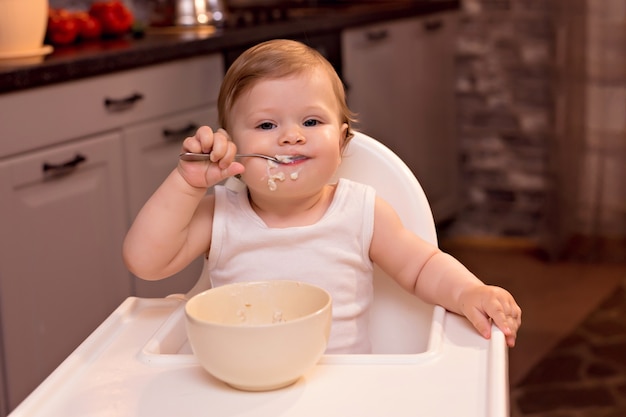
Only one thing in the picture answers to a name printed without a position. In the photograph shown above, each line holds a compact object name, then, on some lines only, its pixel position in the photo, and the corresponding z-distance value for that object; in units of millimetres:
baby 1182
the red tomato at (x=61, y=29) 2520
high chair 903
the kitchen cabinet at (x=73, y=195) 2041
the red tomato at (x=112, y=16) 2754
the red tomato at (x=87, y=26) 2641
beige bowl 887
